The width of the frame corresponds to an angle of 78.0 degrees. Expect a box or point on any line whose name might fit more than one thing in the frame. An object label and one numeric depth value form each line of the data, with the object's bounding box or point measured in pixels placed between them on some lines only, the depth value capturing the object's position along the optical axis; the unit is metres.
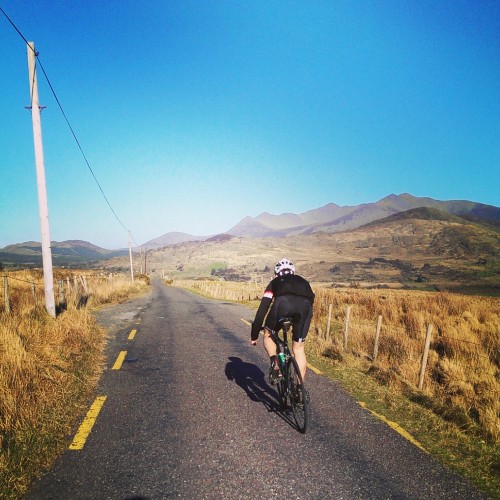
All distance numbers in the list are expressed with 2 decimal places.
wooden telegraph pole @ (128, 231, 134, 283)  42.41
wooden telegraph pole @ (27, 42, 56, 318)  8.85
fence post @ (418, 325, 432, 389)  5.85
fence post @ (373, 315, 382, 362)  7.48
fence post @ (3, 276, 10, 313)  9.56
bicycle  4.07
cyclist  4.30
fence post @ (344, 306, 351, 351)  8.55
